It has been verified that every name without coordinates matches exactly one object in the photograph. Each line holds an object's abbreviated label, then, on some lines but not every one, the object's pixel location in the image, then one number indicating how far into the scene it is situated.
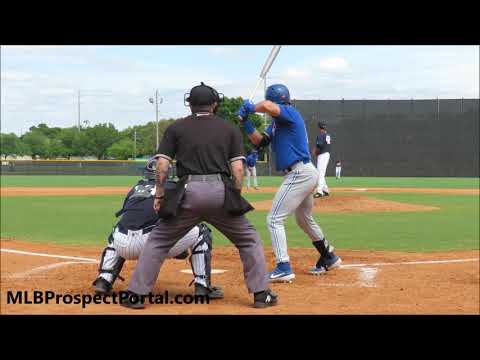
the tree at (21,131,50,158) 83.94
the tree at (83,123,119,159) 78.00
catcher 5.39
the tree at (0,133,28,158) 86.25
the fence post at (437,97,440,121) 48.50
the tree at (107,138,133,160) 78.31
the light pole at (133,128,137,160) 80.28
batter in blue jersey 6.38
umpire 4.82
